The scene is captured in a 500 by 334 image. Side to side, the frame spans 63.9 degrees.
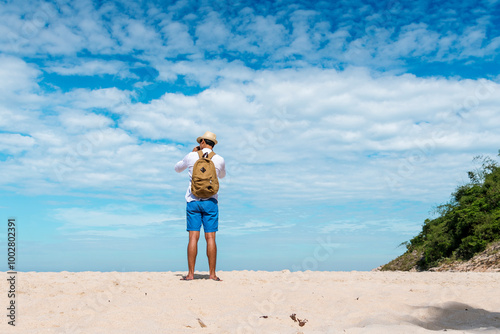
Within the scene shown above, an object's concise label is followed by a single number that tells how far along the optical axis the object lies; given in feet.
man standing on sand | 23.48
